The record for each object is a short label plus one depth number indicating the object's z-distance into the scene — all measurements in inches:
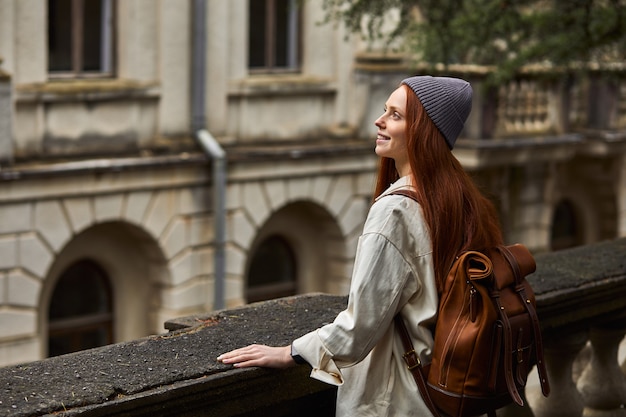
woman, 176.5
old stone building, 799.8
